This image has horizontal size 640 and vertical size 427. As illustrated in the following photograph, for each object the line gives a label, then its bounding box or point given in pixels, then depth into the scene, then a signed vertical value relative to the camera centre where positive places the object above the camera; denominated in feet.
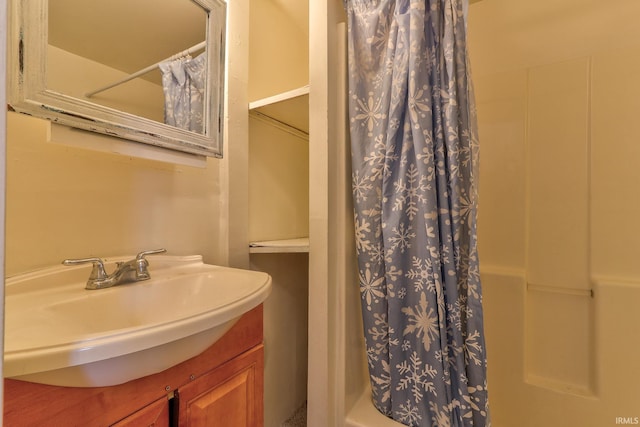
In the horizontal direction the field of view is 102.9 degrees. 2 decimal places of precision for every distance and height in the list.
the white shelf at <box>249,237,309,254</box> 3.10 -0.43
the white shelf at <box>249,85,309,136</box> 3.17 +1.43
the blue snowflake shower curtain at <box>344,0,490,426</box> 2.63 -0.06
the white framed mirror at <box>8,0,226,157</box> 1.69 +1.22
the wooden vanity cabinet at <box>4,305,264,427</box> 1.07 -1.02
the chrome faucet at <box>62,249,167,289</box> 1.94 -0.48
